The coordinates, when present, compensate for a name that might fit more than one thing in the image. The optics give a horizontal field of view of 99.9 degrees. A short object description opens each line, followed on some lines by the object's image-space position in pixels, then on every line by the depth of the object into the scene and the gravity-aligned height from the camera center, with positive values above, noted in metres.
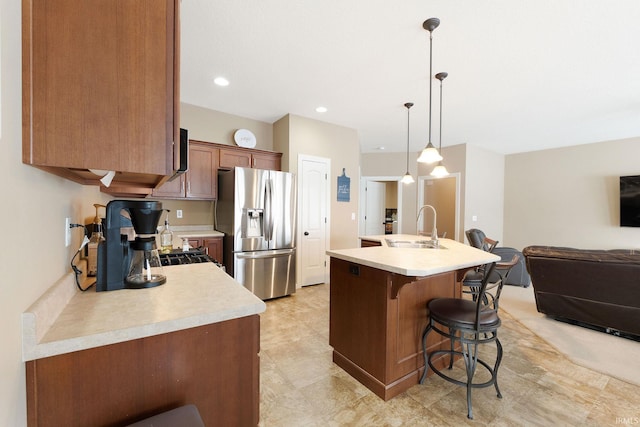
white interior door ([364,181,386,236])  7.11 +0.06
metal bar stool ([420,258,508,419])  1.61 -0.69
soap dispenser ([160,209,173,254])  2.52 -0.31
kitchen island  1.73 -0.69
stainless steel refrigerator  3.43 -0.24
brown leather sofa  2.48 -0.75
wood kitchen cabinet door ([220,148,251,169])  3.80 +0.73
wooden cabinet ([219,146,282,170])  3.81 +0.75
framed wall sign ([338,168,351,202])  4.60 +0.38
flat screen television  4.75 +0.20
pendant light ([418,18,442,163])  2.41 +0.53
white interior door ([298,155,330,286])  4.18 -0.15
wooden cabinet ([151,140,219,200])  3.51 +0.41
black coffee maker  1.14 -0.16
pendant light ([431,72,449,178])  3.13 +0.46
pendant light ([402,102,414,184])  3.88 +0.45
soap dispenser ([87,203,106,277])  1.35 -0.22
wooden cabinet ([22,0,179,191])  0.74 +0.37
